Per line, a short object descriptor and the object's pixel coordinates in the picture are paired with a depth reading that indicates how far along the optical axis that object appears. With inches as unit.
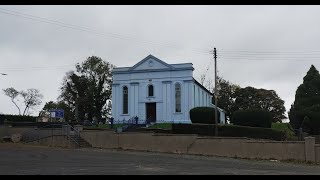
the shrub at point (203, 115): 1977.1
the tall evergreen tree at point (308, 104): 2208.4
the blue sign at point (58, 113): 2100.9
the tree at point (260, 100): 3951.0
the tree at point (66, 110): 3459.6
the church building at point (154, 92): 2508.6
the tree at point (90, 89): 3336.6
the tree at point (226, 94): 3841.3
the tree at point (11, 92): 4429.1
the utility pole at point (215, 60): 1820.4
